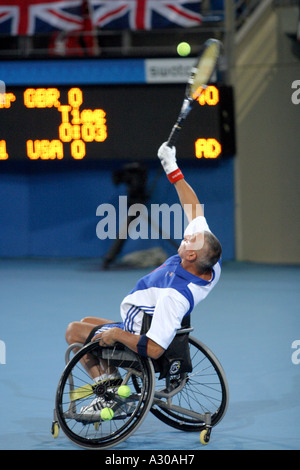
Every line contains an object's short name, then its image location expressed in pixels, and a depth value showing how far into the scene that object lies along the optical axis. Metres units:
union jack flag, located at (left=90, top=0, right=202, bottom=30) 24.95
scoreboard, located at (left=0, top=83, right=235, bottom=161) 23.62
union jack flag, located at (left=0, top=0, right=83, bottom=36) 25.69
